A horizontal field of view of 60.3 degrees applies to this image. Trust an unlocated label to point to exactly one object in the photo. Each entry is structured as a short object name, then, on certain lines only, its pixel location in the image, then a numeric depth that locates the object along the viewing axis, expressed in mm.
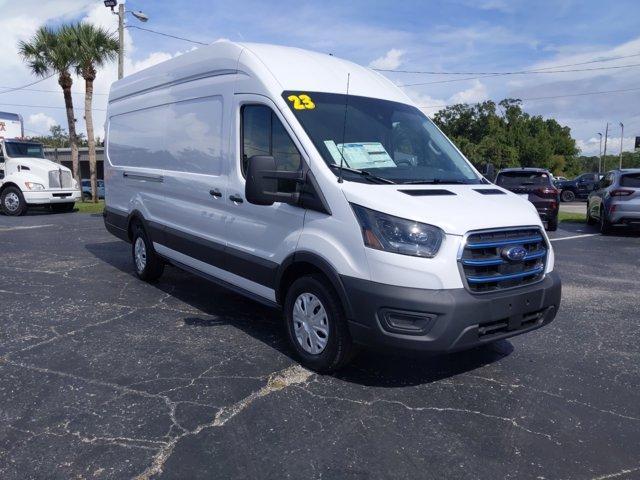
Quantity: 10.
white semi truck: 17312
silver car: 12453
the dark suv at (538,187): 13289
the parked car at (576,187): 30578
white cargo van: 3518
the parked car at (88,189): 30738
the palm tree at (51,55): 23922
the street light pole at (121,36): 21812
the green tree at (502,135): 55938
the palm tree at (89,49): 23719
